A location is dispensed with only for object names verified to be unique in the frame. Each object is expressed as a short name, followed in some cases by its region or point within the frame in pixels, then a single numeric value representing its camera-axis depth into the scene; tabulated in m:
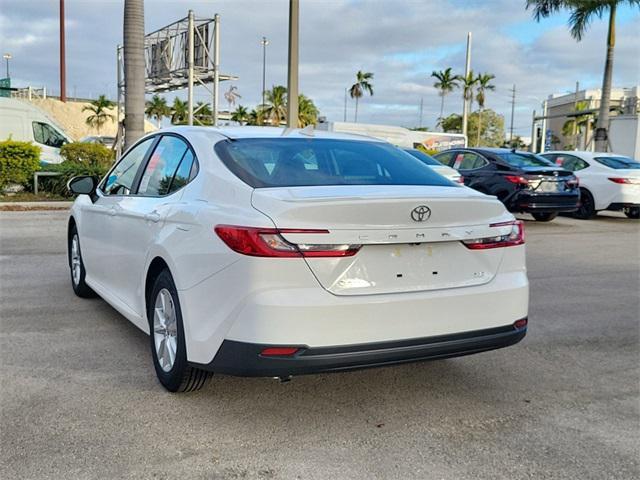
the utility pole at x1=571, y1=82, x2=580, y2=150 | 69.50
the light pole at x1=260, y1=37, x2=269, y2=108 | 65.75
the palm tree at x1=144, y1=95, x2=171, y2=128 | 87.50
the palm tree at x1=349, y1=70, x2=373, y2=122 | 77.44
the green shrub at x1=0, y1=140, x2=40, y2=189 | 15.16
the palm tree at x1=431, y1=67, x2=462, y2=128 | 63.06
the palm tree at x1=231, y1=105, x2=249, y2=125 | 73.75
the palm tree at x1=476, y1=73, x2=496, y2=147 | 65.00
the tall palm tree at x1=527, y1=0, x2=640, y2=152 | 24.72
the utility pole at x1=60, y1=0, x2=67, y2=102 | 37.06
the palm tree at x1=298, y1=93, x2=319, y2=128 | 67.26
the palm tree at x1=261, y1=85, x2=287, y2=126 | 66.69
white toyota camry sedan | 3.05
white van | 18.75
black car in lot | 12.53
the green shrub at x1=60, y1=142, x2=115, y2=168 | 17.73
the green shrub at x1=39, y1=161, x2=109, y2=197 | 15.81
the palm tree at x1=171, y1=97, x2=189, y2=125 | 84.26
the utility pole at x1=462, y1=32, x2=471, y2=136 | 47.72
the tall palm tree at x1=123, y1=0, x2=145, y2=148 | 14.19
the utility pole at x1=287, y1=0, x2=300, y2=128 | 14.20
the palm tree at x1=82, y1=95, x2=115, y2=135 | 62.12
